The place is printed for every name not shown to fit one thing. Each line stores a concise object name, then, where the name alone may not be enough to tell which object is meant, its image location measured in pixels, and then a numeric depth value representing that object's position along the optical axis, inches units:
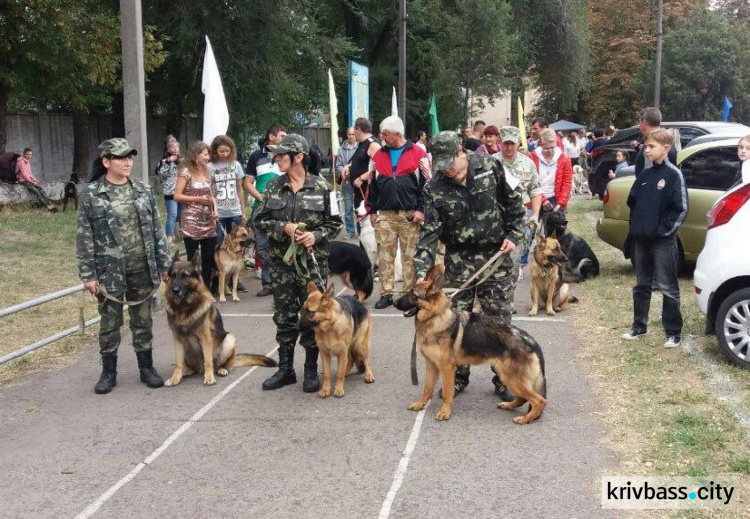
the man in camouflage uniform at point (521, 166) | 325.7
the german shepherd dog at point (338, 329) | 226.5
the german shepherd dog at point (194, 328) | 250.2
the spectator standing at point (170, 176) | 513.7
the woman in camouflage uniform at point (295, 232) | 235.0
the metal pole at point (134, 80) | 354.6
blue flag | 1219.9
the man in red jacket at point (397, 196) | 334.3
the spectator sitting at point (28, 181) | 776.3
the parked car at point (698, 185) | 385.4
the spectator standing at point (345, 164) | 518.5
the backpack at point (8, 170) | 775.7
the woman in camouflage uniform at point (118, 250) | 239.9
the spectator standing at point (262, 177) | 391.5
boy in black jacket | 269.6
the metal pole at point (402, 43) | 792.9
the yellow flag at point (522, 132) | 500.4
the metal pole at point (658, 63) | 1235.6
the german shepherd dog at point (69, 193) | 772.6
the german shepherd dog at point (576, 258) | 410.3
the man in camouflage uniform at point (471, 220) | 225.9
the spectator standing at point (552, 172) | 391.5
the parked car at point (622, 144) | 697.0
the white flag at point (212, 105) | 402.9
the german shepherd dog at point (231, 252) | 378.9
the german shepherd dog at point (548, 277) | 341.7
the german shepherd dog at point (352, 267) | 356.2
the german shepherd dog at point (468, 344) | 209.2
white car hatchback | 253.3
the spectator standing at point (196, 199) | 349.7
